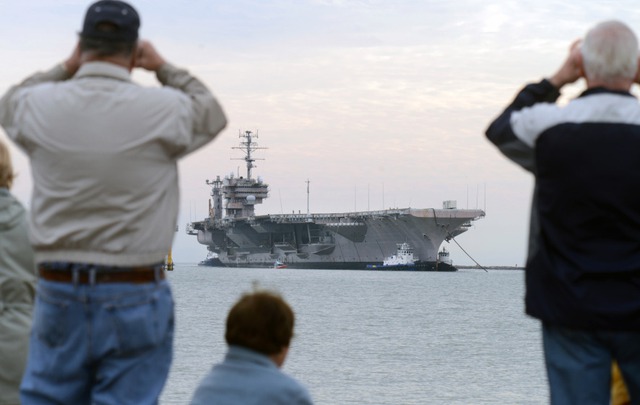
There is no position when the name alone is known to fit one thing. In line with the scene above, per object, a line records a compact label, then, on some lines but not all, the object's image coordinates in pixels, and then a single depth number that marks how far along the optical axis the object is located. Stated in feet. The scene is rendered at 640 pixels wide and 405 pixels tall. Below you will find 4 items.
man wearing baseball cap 15.31
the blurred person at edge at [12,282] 19.62
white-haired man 15.52
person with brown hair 15.71
